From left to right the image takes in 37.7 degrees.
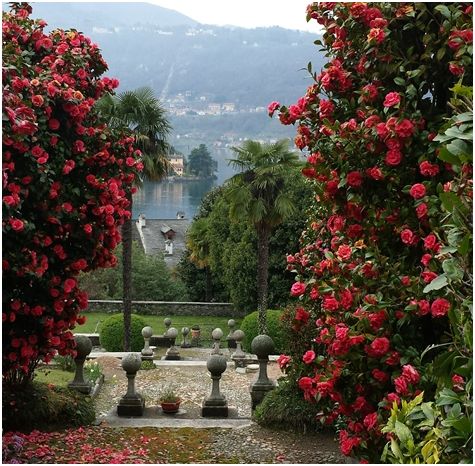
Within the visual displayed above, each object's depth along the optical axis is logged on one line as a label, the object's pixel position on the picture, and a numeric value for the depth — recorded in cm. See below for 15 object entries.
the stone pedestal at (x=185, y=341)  1883
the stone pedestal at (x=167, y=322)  1831
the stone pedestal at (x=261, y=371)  948
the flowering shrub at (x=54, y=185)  580
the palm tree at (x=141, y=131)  1689
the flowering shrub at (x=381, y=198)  424
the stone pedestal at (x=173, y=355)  1573
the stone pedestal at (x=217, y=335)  1546
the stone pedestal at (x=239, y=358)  1425
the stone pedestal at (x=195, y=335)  2182
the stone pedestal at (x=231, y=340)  1857
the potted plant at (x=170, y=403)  941
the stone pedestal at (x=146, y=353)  1388
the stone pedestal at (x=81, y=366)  952
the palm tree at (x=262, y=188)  1727
